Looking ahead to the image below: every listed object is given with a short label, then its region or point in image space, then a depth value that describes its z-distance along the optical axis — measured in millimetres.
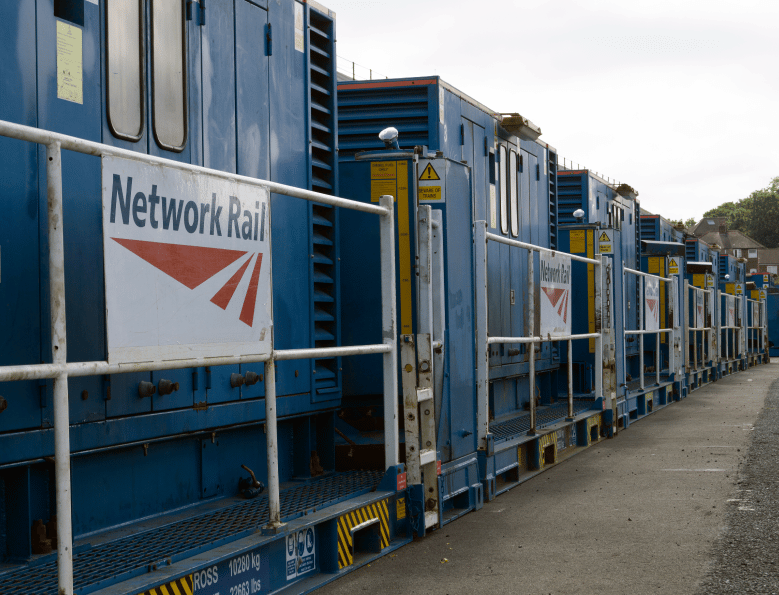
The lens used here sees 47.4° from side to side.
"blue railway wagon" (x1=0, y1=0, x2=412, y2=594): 3943
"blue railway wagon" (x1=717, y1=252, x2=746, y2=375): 25547
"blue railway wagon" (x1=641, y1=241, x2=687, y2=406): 16297
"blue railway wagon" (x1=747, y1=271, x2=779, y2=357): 39125
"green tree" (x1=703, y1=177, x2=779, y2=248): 114500
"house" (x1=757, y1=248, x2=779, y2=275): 108875
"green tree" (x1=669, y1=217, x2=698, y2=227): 137625
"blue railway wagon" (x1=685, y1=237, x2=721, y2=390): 21422
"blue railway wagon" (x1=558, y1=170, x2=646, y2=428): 12141
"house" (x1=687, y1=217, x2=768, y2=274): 109312
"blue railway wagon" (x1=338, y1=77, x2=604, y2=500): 7277
